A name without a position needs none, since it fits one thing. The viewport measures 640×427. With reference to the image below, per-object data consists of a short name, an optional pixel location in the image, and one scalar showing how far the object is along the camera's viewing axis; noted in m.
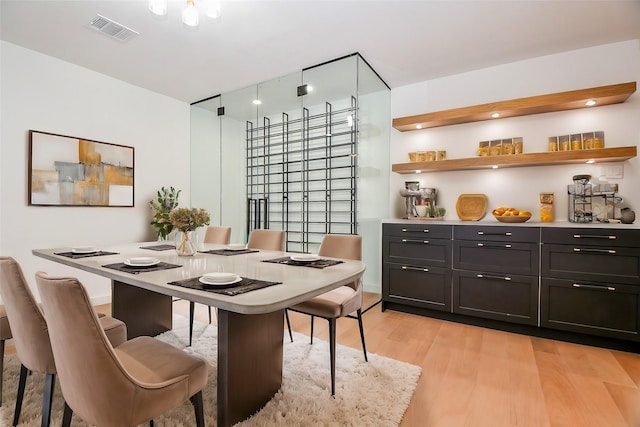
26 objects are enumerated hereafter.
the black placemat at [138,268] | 1.67
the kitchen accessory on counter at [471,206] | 3.59
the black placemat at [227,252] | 2.44
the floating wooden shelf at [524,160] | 2.86
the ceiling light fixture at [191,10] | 2.05
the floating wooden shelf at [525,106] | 2.86
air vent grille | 2.79
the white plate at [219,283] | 1.34
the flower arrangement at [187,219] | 2.23
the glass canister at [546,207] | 3.23
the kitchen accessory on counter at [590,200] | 3.00
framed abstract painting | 3.35
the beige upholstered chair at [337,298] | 2.01
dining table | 1.24
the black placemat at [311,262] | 1.89
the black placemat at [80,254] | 2.18
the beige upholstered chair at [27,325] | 1.32
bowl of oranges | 3.10
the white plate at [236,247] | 2.63
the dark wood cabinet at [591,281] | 2.53
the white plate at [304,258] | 2.00
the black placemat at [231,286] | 1.26
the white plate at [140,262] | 1.78
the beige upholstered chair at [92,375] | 0.97
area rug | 1.65
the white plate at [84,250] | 2.32
